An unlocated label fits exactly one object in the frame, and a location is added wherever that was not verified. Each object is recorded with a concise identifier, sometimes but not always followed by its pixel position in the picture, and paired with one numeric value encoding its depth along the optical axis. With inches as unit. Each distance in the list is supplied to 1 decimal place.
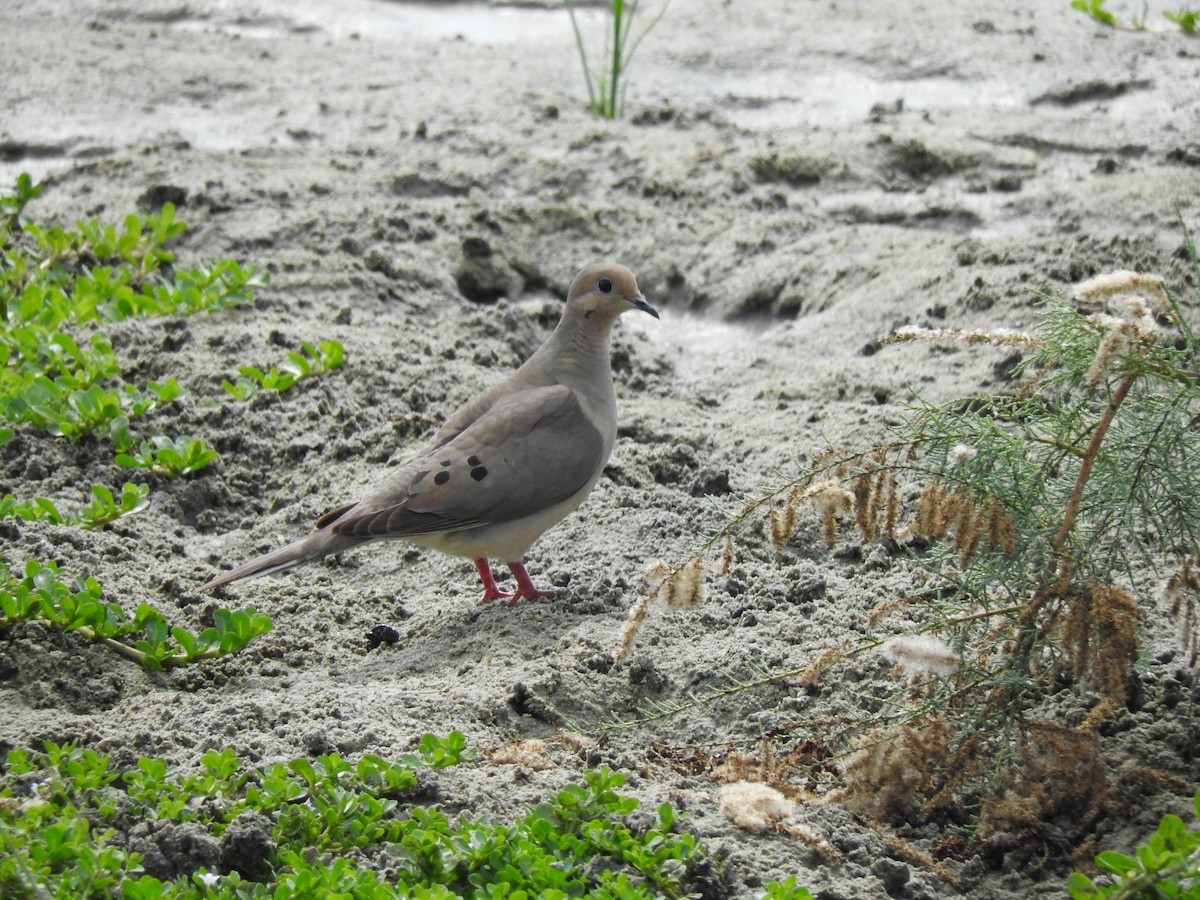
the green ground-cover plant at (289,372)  445.1
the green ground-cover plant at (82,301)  417.1
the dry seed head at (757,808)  251.0
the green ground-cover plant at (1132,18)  691.4
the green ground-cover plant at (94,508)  364.2
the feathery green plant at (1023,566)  249.1
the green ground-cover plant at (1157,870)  209.3
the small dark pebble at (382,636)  344.8
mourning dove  347.3
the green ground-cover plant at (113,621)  308.5
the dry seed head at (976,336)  262.2
